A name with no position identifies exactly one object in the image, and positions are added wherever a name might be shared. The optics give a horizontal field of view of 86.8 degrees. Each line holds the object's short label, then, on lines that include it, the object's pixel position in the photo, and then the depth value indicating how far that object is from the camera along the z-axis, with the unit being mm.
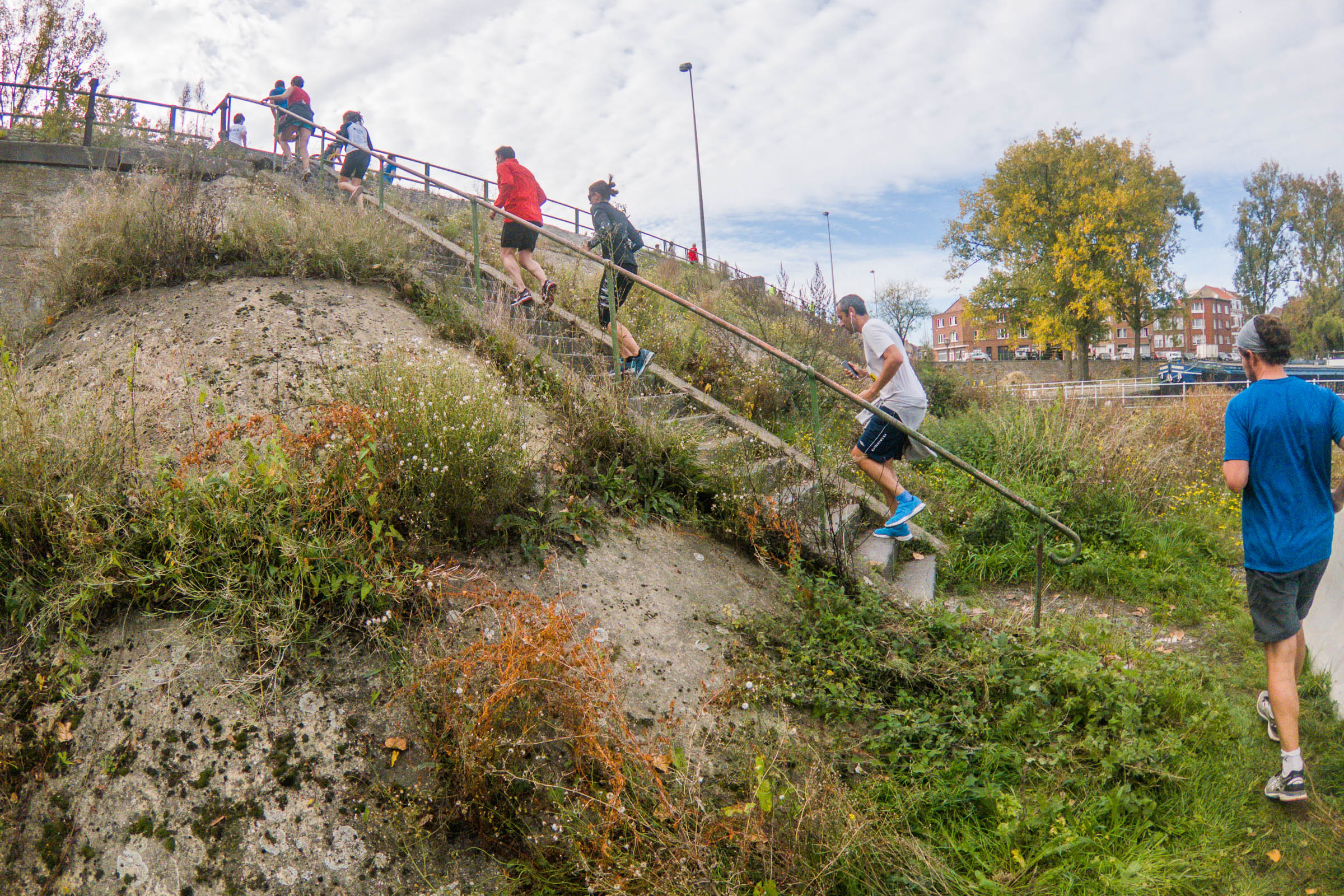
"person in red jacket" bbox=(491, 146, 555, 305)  7598
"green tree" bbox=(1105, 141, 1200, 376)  25969
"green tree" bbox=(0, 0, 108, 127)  18953
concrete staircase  4875
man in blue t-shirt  3141
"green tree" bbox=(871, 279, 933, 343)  39781
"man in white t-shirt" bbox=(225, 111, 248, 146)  16625
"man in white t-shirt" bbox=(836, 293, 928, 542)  5281
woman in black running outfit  7117
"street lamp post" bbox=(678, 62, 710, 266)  27406
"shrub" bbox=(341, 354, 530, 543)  3643
